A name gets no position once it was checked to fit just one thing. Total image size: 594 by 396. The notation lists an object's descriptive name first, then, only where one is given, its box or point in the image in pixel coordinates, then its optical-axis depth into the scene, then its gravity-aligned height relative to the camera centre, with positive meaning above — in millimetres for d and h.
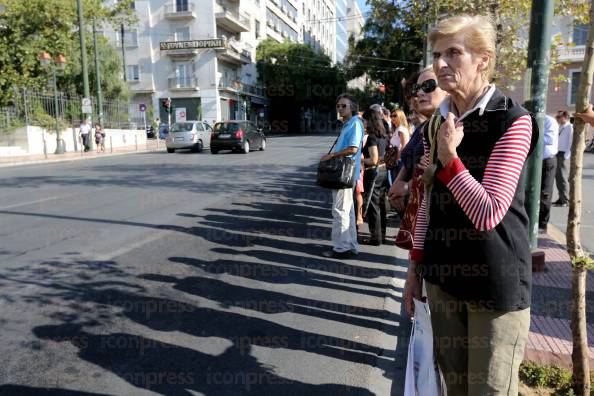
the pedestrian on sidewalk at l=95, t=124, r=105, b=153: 25653 -305
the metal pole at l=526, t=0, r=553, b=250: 4250 +663
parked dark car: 22156 -257
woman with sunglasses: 2658 -41
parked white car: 23969 -261
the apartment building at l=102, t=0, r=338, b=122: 43031 +6800
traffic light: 35625 +2030
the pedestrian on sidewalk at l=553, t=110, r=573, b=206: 8844 -496
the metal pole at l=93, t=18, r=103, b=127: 27400 +2065
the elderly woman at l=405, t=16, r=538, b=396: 1626 -299
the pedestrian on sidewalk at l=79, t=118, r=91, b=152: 25266 +12
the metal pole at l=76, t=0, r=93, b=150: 24447 +4206
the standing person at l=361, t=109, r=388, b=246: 6129 -632
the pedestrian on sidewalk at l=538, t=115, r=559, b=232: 6953 -574
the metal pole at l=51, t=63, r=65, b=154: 23844 -414
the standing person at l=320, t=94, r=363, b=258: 5422 -677
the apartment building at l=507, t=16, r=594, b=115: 30547 +2698
